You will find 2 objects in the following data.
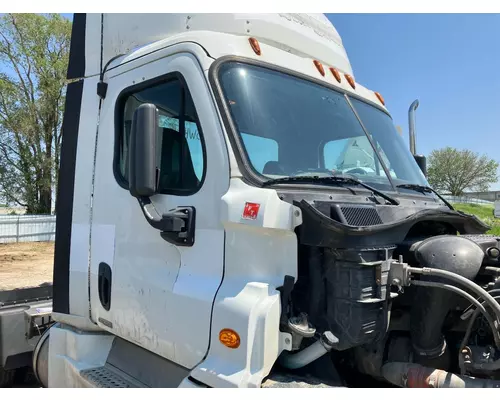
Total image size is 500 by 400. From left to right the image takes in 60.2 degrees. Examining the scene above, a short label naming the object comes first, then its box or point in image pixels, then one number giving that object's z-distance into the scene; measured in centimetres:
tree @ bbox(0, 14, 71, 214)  2253
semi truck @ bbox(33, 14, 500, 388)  216
